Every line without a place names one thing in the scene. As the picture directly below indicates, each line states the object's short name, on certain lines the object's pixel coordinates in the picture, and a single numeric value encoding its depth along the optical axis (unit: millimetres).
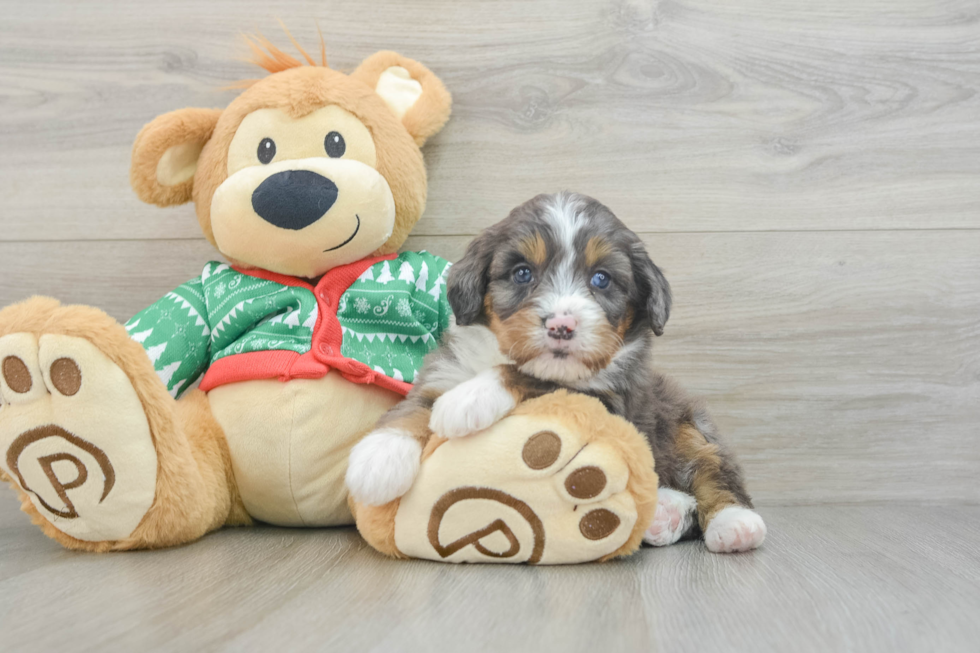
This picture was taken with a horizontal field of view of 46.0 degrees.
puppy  598
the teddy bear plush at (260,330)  620
